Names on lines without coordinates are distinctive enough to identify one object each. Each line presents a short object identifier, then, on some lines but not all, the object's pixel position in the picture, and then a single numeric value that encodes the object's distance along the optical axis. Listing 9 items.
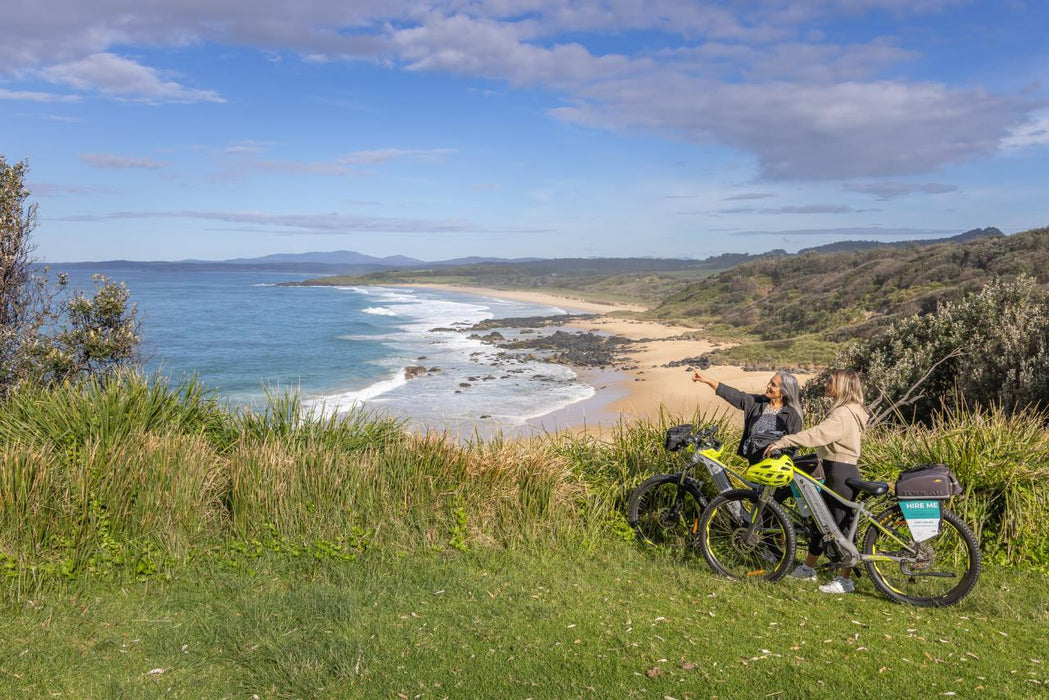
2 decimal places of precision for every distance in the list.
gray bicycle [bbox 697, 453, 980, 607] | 5.34
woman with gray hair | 6.11
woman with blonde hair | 5.47
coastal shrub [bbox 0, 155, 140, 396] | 10.72
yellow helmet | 5.49
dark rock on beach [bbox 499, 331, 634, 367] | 38.84
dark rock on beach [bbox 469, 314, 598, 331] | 58.29
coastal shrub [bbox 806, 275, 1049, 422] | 11.24
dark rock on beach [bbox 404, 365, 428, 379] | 33.97
